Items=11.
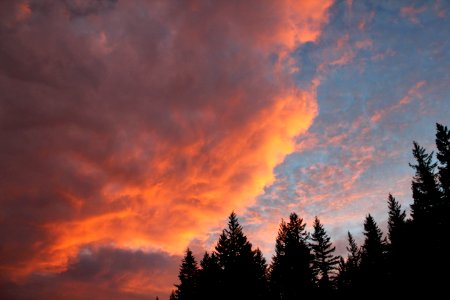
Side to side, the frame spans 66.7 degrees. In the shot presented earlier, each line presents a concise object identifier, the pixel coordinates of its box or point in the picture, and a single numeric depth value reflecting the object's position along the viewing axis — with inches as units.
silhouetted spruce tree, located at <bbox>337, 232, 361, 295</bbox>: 1839.3
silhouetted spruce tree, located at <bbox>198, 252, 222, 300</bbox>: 1611.3
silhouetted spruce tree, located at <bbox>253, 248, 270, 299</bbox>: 1464.1
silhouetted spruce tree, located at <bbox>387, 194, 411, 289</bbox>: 1535.4
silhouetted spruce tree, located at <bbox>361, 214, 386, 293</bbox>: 1741.3
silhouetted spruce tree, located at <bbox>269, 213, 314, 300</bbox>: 1440.7
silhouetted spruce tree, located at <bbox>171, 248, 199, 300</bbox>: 1966.0
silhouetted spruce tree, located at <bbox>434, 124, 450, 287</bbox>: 1237.1
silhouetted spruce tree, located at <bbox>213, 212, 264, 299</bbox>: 1444.4
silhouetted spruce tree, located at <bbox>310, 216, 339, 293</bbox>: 1735.5
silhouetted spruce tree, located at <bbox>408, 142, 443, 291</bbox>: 1349.7
